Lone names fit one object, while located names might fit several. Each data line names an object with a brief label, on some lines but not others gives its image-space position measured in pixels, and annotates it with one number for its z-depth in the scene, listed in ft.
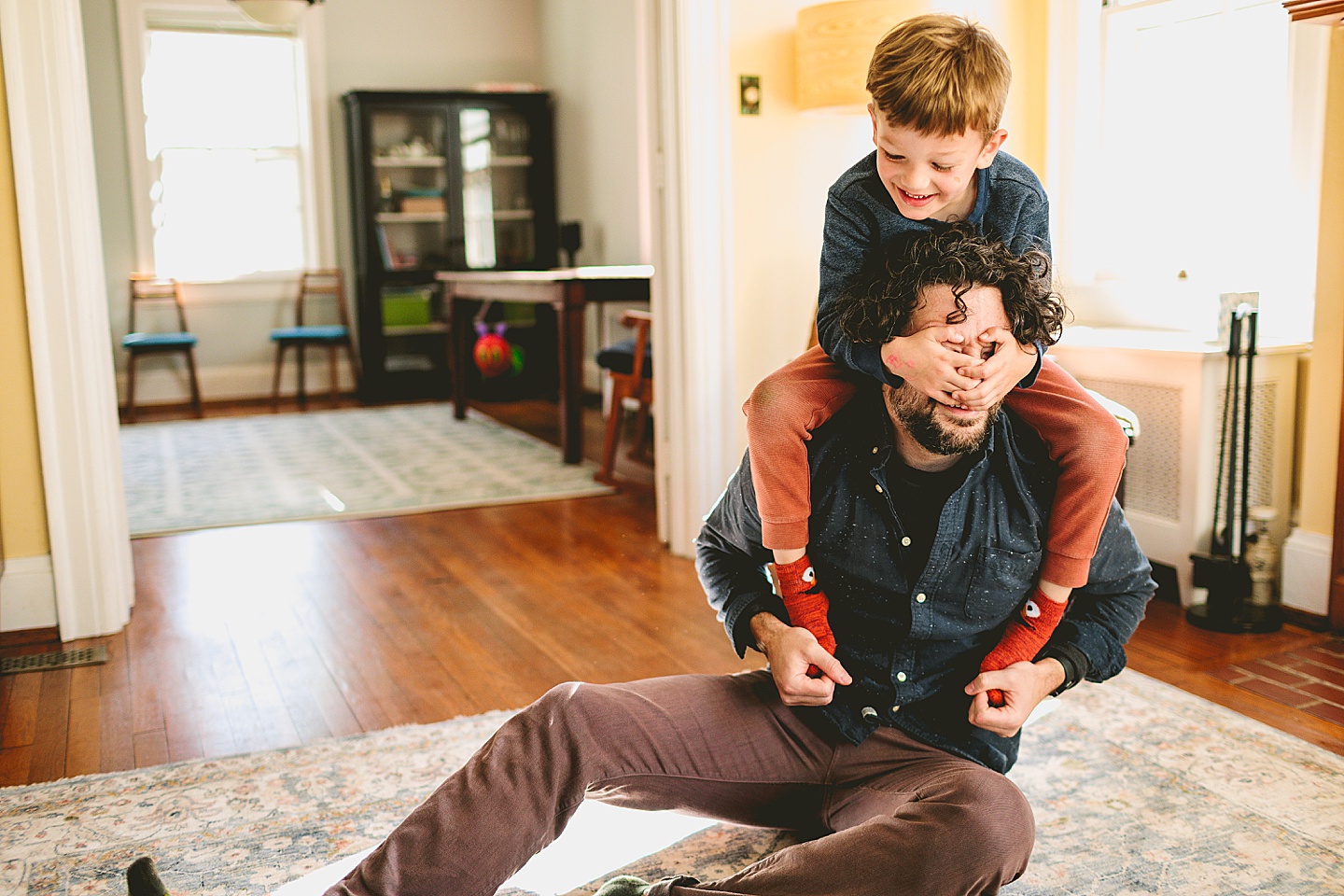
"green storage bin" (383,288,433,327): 25.20
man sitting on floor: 4.31
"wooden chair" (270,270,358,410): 24.77
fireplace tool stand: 9.44
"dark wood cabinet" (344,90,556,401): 24.85
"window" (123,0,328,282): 24.30
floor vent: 9.08
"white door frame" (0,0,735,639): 9.39
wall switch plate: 11.53
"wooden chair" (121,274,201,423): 23.35
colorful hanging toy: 22.86
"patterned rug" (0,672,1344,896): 5.74
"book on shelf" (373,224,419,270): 25.04
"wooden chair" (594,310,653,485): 14.74
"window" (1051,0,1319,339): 10.49
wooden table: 16.08
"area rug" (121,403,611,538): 14.69
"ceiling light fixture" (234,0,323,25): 16.88
